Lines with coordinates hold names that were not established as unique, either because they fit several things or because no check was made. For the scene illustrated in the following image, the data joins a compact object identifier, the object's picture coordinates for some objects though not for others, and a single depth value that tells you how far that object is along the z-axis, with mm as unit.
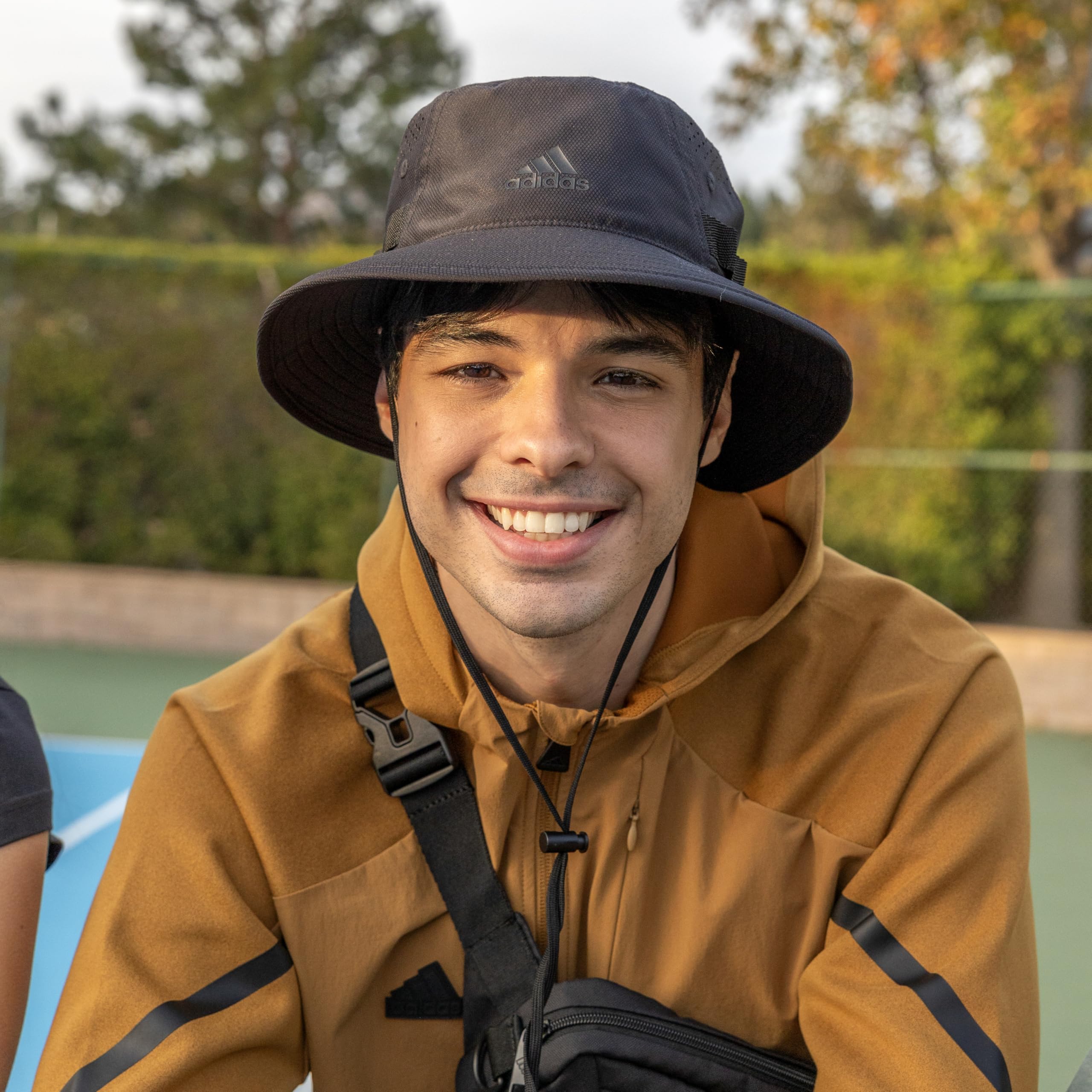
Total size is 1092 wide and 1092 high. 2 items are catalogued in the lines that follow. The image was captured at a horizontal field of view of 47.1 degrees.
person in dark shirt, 1957
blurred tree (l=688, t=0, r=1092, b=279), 9695
